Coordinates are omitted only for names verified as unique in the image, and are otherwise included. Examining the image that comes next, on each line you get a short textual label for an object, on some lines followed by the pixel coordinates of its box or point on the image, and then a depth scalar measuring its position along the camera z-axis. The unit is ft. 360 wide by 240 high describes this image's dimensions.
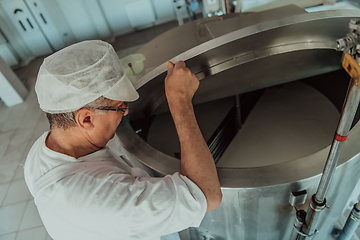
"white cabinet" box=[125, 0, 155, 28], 18.17
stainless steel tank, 3.05
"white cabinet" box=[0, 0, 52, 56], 16.60
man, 2.34
